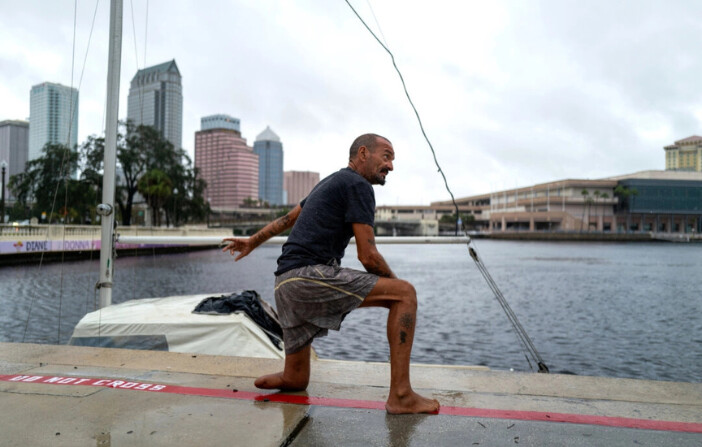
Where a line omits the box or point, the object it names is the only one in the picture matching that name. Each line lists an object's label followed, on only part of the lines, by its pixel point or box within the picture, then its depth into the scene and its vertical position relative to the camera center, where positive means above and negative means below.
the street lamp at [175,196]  57.65 +3.05
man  2.89 -0.27
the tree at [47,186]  46.25 +3.35
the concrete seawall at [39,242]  28.66 -1.26
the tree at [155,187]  56.13 +3.88
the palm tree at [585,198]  121.75 +7.93
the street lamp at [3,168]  27.65 +2.80
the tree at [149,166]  53.45 +6.25
